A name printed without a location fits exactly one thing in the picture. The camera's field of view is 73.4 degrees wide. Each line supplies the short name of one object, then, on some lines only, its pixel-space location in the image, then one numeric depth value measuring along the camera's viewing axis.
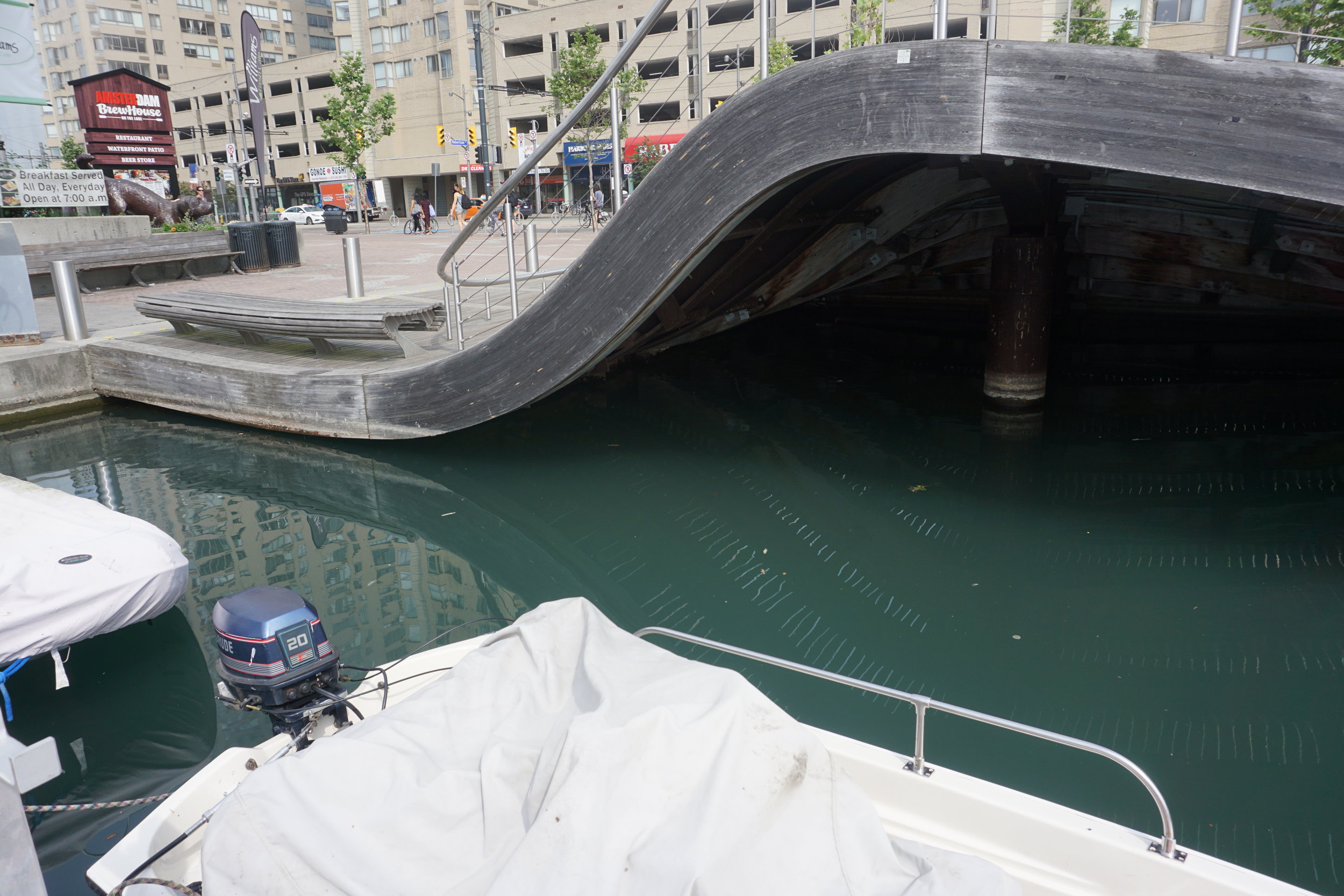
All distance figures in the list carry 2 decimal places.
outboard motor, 3.71
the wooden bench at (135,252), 15.49
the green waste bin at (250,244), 18.30
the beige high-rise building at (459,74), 46.91
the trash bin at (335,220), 33.06
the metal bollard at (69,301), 10.92
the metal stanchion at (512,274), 8.14
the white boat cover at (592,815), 2.21
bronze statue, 20.23
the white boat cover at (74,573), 4.75
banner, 23.78
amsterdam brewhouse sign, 21.88
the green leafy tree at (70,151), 39.97
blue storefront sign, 42.06
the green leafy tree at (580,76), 38.31
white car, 50.12
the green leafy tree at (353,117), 41.56
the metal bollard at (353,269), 12.95
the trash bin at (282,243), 19.03
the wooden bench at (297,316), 9.07
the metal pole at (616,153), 7.47
